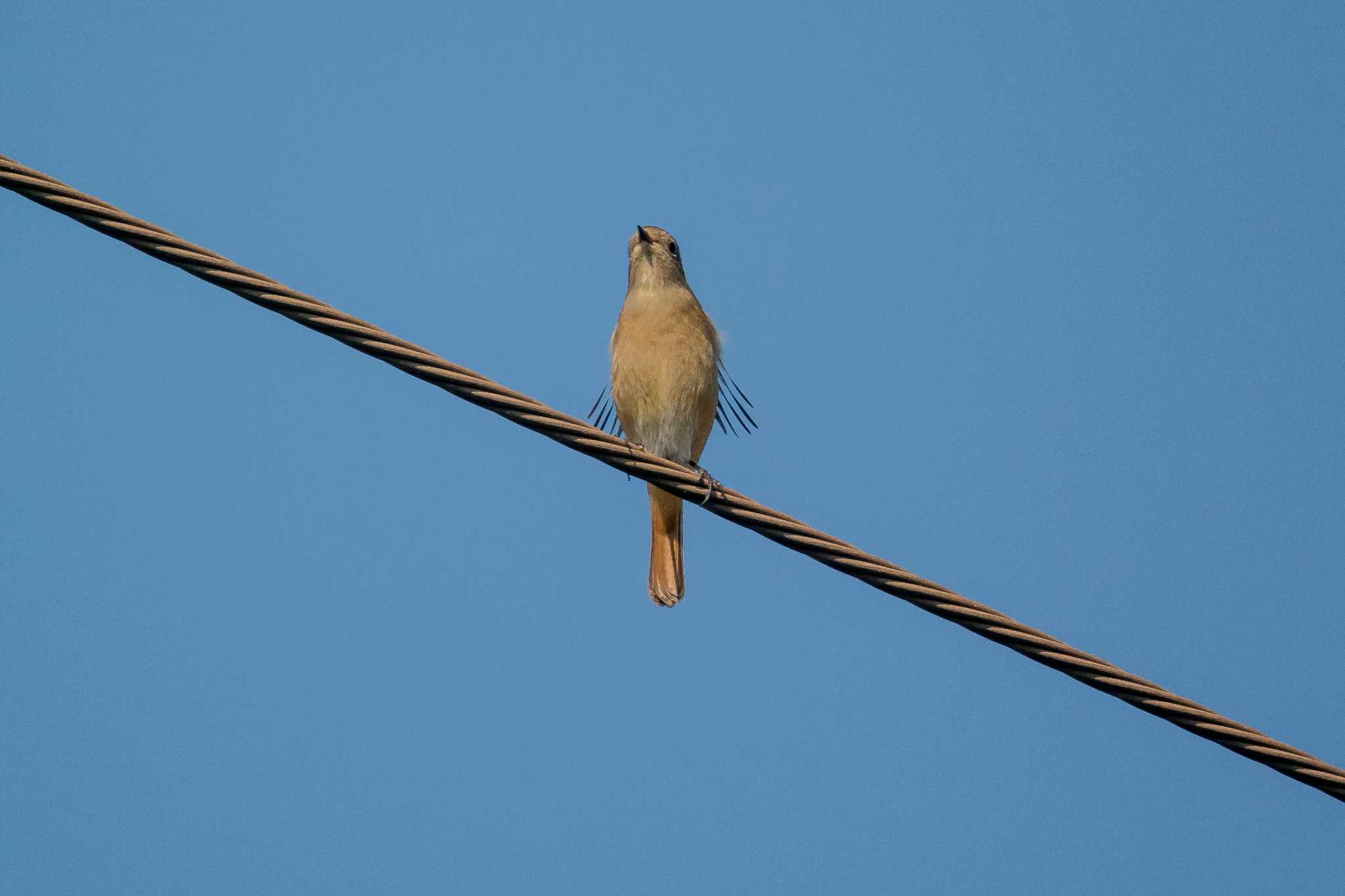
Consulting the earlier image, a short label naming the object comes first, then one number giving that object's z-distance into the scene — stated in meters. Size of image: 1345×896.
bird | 13.91
